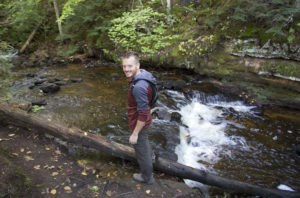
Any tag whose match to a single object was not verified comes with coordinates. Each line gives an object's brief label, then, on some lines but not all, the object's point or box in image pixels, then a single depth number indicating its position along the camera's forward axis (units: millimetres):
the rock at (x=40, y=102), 7469
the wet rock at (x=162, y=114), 7449
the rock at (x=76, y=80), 10892
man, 3000
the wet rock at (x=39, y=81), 10086
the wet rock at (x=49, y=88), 8930
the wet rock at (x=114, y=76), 11624
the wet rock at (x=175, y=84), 10227
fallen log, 4133
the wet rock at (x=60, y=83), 10034
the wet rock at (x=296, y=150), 5980
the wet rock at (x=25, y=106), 5133
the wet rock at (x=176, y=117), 7458
